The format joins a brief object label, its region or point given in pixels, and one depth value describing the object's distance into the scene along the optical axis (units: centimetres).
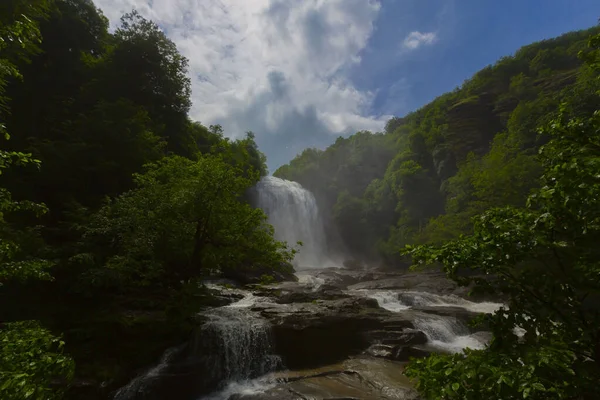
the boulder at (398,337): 1324
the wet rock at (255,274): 2381
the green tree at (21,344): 329
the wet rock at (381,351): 1260
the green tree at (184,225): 1177
